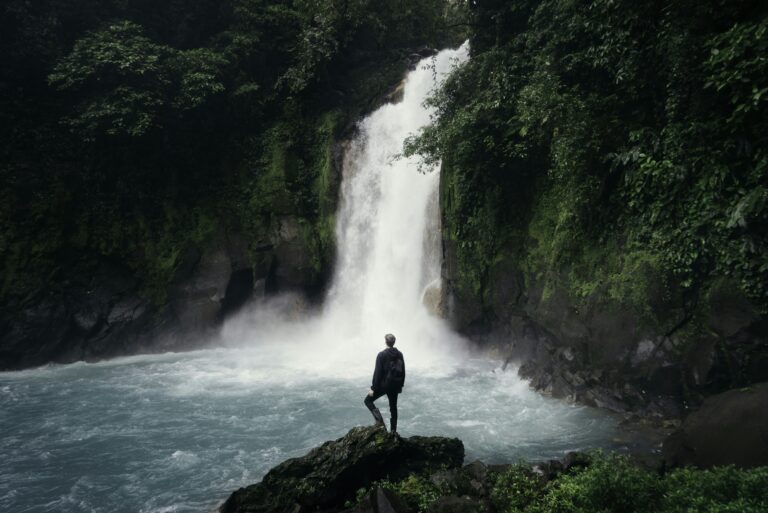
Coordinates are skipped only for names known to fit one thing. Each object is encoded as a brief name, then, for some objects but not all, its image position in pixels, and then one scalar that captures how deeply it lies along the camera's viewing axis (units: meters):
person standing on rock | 7.64
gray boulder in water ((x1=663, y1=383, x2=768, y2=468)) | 6.64
